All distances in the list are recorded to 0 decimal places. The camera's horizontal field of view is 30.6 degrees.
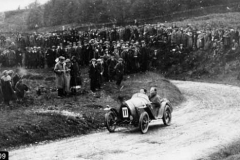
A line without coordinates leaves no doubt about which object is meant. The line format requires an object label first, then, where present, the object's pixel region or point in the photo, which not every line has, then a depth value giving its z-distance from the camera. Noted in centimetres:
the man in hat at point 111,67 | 2439
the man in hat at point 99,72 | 2205
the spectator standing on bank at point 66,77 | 2033
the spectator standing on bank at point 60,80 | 2012
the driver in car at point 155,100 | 1587
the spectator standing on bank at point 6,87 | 1778
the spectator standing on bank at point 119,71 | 2330
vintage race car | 1470
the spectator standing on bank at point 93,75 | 2162
